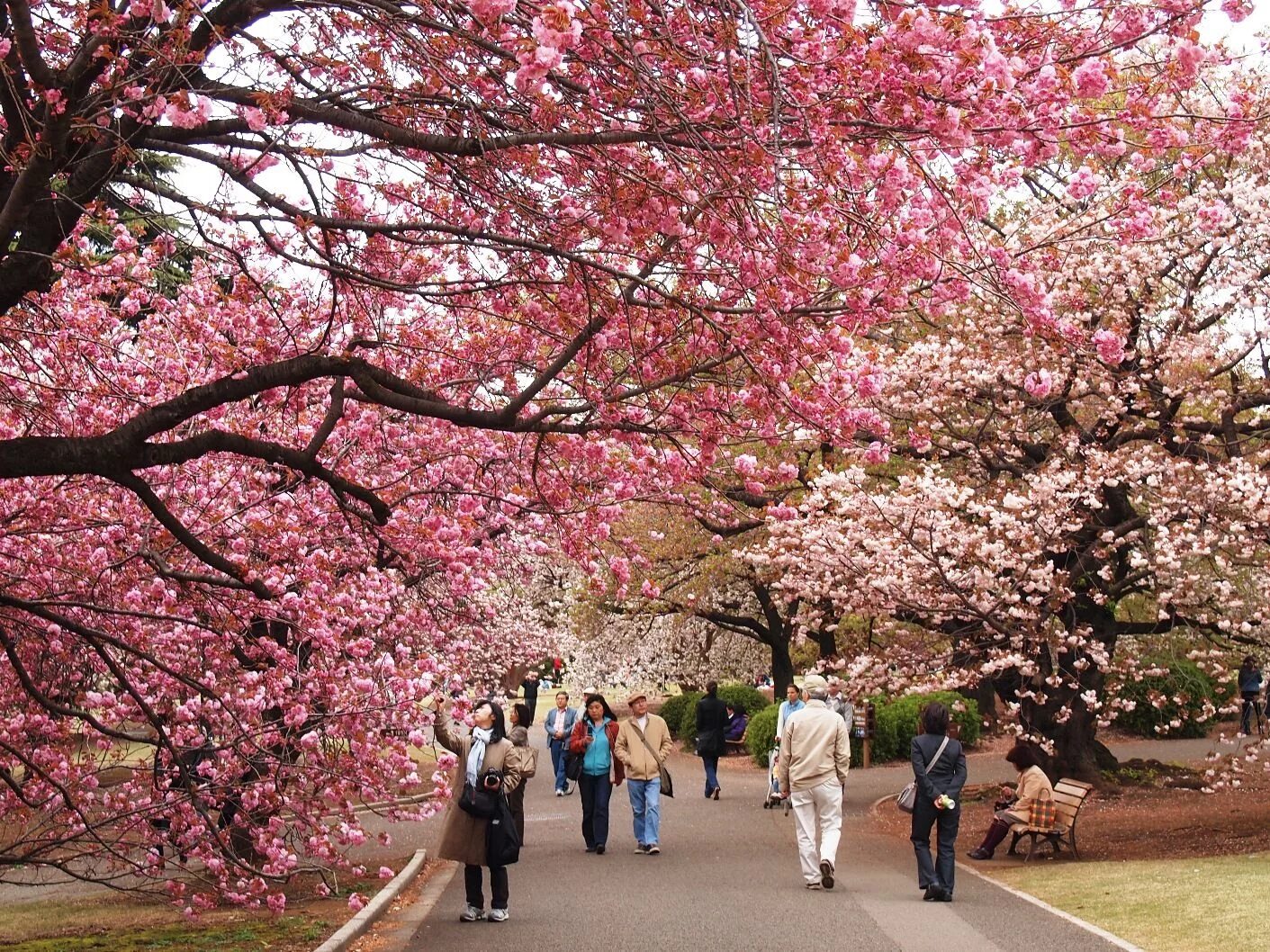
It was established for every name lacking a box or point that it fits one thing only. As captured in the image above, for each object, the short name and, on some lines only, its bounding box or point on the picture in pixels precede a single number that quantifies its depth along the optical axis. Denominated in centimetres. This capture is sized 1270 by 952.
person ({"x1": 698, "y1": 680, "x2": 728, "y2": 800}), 2309
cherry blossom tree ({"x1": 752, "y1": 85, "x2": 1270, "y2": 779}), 1549
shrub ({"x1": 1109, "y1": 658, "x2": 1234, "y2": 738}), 3139
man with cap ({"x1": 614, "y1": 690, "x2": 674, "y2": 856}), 1559
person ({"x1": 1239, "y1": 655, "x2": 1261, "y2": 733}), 3122
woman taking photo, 1137
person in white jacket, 1252
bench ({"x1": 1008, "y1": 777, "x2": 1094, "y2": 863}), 1472
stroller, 2027
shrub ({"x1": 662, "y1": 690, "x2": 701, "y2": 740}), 3706
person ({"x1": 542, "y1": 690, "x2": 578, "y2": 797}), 2251
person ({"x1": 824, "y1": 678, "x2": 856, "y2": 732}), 2286
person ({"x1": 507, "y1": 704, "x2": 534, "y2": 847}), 1379
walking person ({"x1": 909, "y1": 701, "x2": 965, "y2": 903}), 1178
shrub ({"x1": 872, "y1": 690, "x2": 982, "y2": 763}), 3059
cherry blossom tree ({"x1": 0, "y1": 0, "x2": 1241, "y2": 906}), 661
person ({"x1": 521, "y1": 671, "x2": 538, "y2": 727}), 3991
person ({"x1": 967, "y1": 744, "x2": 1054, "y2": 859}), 1468
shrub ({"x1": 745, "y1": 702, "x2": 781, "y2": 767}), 2934
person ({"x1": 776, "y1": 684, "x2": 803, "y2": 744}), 1725
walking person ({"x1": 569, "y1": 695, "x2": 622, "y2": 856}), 1564
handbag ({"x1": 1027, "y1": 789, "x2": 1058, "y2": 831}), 1460
